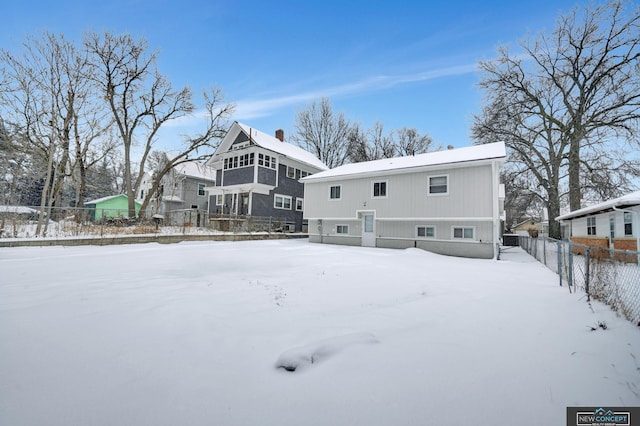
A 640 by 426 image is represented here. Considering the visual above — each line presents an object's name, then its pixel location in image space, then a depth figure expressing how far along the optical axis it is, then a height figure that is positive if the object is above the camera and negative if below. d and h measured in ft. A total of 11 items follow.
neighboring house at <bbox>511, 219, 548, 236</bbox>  192.42 +2.49
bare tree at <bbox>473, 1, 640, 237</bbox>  59.11 +32.68
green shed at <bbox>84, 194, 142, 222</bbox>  127.65 +9.34
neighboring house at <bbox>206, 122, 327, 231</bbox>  72.28 +13.37
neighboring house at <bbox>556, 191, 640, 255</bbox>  36.11 +1.12
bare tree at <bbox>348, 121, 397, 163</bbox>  119.03 +36.82
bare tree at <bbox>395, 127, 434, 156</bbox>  122.21 +38.13
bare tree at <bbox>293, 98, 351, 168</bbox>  116.47 +40.90
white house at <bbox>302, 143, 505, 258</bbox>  44.42 +4.66
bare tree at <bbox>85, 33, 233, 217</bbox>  63.31 +33.19
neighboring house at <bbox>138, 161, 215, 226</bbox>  106.42 +13.71
